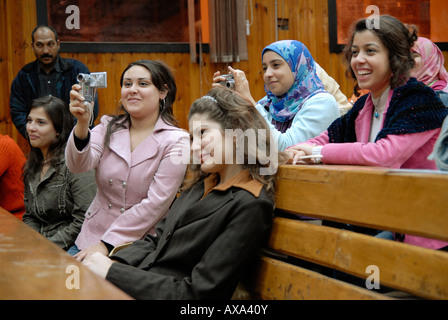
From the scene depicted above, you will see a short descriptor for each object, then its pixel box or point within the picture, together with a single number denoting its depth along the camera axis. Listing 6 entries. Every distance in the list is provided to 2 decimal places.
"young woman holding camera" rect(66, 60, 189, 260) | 2.18
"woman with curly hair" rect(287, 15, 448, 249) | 1.66
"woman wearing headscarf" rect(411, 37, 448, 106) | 2.82
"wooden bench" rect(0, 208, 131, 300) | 1.02
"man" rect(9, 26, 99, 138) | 4.55
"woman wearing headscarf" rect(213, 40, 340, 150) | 2.43
